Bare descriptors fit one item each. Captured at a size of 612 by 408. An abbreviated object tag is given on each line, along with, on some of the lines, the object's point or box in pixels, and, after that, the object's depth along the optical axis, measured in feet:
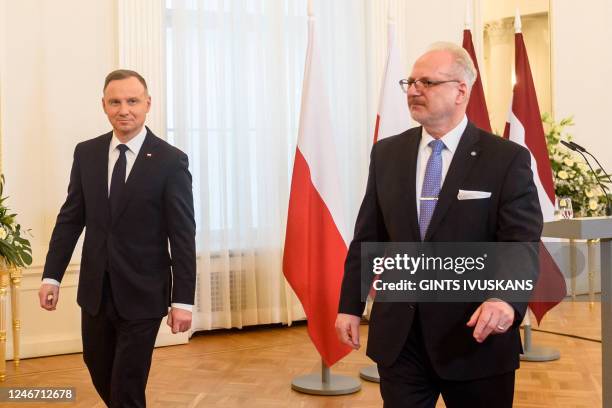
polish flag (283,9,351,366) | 16.40
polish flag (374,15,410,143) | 17.49
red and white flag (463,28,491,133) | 19.62
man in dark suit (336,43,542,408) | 7.77
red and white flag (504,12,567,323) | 18.98
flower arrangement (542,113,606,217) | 19.92
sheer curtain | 21.83
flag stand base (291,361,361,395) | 16.24
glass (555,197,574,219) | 14.73
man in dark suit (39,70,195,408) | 10.20
